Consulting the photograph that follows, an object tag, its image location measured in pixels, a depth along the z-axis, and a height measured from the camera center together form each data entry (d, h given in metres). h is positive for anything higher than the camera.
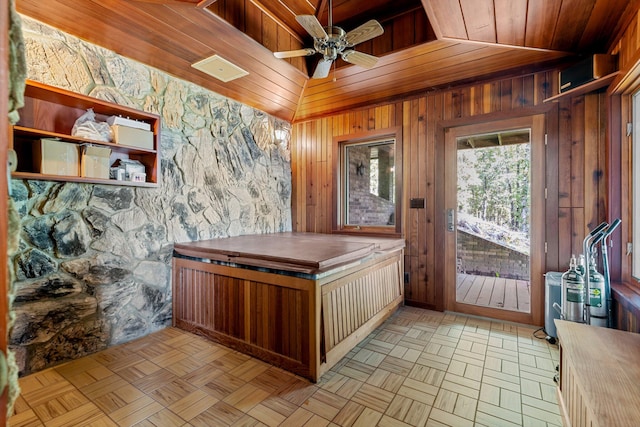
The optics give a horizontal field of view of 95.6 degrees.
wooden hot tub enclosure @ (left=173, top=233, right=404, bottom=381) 2.03 -0.69
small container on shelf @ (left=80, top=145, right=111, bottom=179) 2.22 +0.40
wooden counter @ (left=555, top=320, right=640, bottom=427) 1.04 -0.70
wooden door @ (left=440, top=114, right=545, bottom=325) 2.83 -0.07
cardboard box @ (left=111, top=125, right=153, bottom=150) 2.40 +0.65
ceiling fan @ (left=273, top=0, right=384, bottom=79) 2.09 +1.32
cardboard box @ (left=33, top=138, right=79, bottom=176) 2.04 +0.40
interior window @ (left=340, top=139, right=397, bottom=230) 3.91 +0.38
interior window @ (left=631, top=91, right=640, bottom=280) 2.12 +0.16
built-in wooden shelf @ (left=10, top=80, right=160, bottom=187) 2.01 +0.70
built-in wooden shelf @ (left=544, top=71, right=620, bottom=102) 2.26 +1.02
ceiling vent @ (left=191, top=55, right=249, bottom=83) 2.79 +1.44
